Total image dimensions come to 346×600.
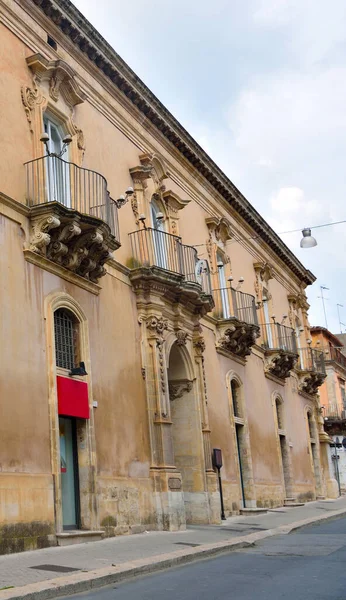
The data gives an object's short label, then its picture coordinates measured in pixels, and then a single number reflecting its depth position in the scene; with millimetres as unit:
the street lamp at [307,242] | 21672
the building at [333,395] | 49312
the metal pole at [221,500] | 20297
